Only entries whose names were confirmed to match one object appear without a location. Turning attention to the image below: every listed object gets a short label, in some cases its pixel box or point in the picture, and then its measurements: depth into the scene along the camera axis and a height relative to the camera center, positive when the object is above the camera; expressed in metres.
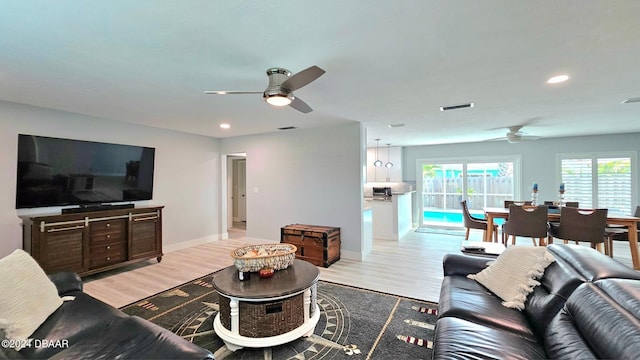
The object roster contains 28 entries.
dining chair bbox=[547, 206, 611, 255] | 3.74 -0.64
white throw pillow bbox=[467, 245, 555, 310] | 1.96 -0.73
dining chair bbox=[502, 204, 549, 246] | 3.99 -0.62
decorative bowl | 2.41 -0.71
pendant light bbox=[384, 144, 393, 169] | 7.99 +0.50
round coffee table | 2.11 -1.06
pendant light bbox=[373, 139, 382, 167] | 7.59 +0.51
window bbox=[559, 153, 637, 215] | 5.96 +0.02
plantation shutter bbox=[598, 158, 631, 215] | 5.97 -0.09
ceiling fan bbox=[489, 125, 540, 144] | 5.07 +0.89
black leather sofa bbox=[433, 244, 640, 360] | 1.21 -0.79
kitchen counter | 6.15 -0.83
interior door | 8.52 -0.28
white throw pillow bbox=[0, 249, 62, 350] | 1.62 -0.76
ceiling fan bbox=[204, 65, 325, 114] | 2.02 +0.78
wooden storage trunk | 4.32 -1.02
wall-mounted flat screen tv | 3.46 +0.14
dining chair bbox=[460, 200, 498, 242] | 5.02 -0.83
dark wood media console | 3.30 -0.79
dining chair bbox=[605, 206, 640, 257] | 4.16 -0.85
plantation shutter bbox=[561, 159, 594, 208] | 6.27 +0.00
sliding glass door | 7.12 -0.15
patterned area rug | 2.13 -1.34
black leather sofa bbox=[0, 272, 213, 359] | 1.43 -0.92
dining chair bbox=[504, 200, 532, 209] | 5.27 -0.45
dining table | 3.89 -0.64
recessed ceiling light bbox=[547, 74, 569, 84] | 2.59 +1.00
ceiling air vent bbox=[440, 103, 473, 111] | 3.61 +1.01
